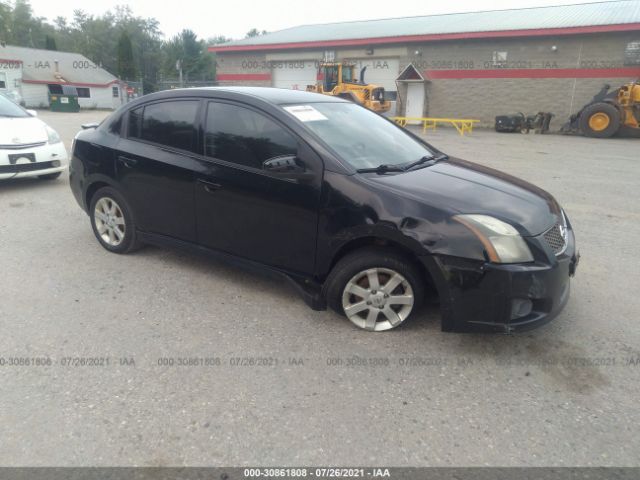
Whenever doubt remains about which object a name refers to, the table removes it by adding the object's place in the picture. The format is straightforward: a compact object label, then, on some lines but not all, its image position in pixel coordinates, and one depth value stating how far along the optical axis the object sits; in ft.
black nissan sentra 9.16
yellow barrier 63.62
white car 21.47
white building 128.36
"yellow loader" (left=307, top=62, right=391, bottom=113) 69.10
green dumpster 110.01
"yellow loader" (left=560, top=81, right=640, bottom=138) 56.65
